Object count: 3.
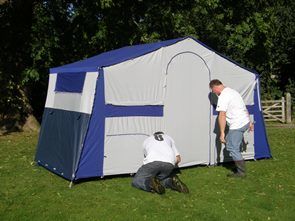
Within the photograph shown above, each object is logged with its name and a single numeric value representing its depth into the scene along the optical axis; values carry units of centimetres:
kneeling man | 600
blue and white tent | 663
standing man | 687
